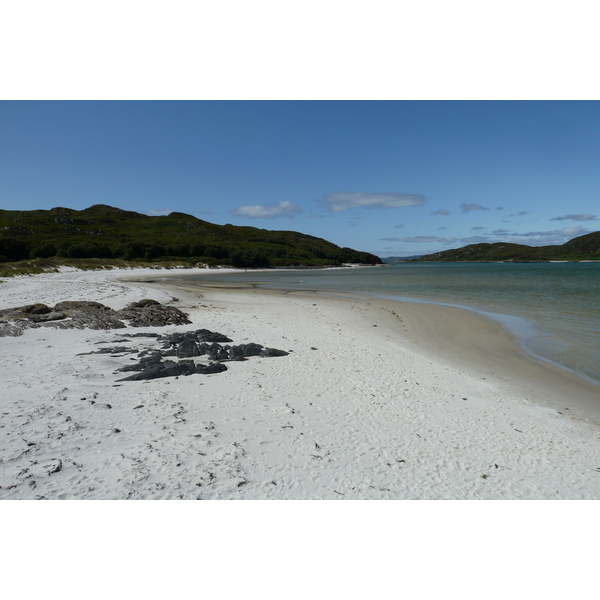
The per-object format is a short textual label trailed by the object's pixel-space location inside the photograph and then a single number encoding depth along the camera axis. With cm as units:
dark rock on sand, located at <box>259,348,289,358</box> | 1088
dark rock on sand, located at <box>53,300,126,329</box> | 1315
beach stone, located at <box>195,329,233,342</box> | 1240
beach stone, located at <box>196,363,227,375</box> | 891
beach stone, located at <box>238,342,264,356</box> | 1080
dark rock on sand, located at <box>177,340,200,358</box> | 1022
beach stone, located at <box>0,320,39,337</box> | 1128
